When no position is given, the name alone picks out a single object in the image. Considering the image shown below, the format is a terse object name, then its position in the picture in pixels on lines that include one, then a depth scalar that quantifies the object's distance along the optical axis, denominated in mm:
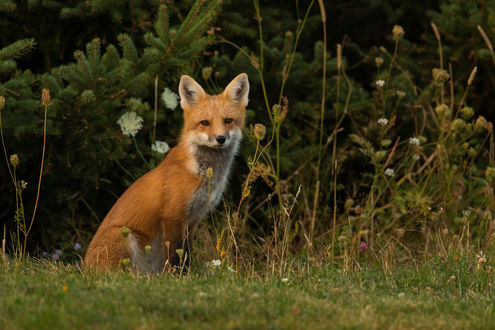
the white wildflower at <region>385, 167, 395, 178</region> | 13156
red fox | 10617
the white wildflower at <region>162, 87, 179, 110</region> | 12867
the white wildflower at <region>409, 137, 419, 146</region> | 13078
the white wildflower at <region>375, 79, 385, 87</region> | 12810
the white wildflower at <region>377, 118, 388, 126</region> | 12570
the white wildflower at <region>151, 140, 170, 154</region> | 12970
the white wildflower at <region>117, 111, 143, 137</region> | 12398
